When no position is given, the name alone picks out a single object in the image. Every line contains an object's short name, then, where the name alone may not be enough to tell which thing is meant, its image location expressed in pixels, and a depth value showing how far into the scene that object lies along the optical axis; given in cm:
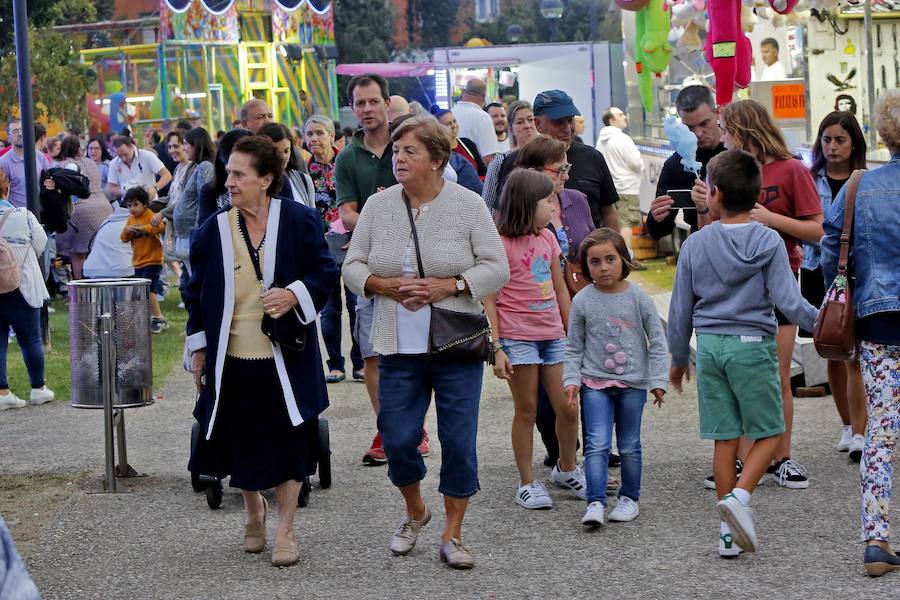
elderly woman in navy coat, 1057
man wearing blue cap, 1336
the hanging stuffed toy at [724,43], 1733
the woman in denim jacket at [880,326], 973
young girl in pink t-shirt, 1193
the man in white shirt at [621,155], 3078
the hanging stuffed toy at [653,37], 2830
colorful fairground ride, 5296
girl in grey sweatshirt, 1153
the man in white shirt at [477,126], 2067
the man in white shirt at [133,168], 3010
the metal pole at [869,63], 2144
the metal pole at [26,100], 2455
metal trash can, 1325
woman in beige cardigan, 1016
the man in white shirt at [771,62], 2514
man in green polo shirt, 1351
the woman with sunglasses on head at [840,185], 1310
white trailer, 5006
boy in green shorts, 1042
